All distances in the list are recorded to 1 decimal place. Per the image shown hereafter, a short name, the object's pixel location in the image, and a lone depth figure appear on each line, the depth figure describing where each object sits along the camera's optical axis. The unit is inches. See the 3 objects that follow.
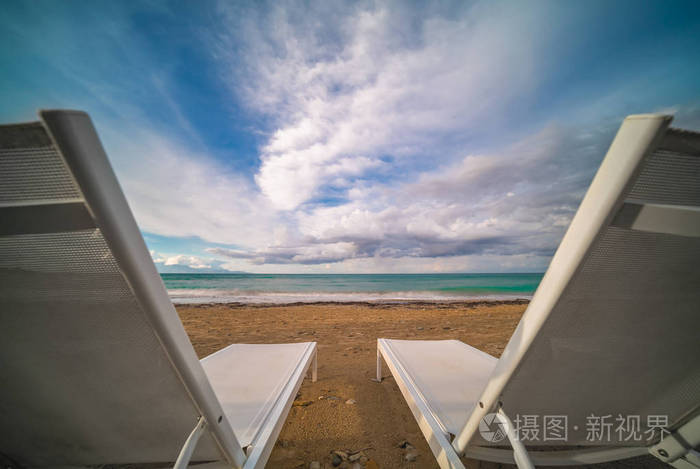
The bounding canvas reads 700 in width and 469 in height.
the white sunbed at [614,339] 25.0
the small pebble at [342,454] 66.4
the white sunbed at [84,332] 21.4
